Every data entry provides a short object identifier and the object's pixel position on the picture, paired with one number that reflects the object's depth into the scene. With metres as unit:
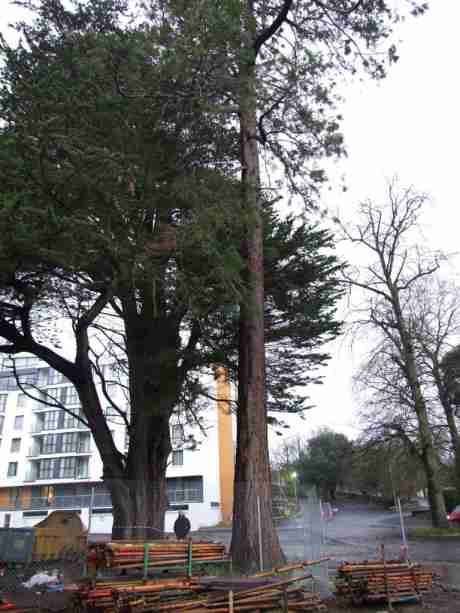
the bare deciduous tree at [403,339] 20.62
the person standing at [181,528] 14.64
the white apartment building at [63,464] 40.47
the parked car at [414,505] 36.66
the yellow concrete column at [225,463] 40.41
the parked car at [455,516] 22.94
